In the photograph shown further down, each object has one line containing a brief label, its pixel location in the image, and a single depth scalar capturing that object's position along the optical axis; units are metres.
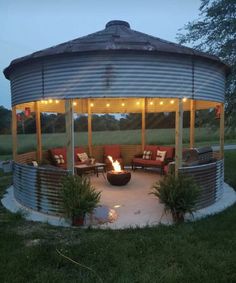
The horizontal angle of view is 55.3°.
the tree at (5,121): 32.52
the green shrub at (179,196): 4.61
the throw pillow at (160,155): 8.72
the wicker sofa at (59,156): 8.03
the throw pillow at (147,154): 9.15
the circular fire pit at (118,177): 7.05
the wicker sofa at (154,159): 8.58
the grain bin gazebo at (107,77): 4.97
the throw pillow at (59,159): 8.06
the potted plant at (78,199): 4.49
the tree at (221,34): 9.61
